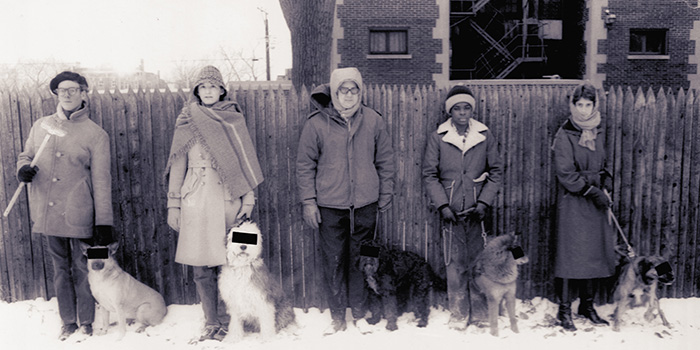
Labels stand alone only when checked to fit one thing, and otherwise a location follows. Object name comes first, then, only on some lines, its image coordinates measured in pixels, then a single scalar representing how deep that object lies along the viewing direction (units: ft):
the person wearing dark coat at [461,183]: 13.62
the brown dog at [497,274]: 12.73
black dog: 13.67
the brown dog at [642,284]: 13.06
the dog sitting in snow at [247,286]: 12.17
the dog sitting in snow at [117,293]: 12.83
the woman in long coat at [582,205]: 13.43
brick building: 65.67
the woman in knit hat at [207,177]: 12.64
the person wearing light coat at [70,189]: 12.92
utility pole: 122.22
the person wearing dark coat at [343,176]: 13.26
